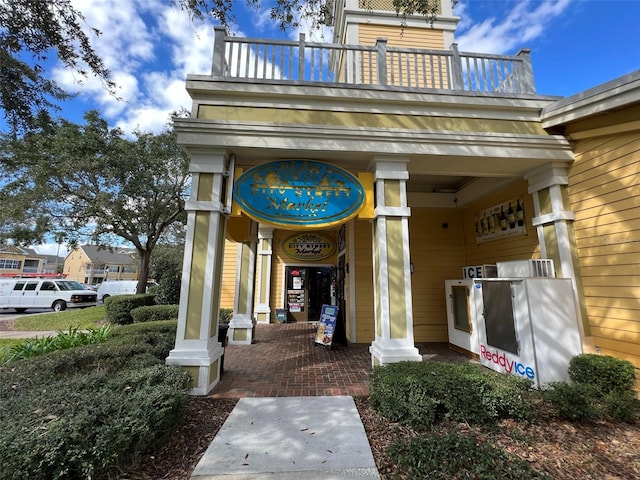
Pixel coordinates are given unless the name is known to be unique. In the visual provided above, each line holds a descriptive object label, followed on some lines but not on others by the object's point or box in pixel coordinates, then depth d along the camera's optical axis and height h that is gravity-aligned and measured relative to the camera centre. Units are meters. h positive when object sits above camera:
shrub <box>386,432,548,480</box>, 2.22 -1.39
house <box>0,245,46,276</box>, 42.53 +3.69
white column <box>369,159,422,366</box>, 4.30 +0.35
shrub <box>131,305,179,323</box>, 9.55 -0.85
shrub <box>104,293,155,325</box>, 10.88 -0.77
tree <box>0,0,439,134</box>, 4.15 +3.71
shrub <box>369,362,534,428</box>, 3.10 -1.18
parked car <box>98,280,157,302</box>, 21.17 -0.06
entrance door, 10.67 -0.06
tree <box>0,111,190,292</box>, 11.16 +4.49
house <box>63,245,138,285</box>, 46.75 +3.34
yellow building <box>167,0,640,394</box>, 4.30 +2.19
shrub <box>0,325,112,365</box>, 5.11 -1.11
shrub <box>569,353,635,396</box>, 3.62 -1.05
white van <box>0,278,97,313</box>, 15.45 -0.45
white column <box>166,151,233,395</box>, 4.02 +0.19
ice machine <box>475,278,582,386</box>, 4.11 -0.56
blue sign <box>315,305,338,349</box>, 6.58 -0.86
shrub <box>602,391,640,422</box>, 3.25 -1.31
